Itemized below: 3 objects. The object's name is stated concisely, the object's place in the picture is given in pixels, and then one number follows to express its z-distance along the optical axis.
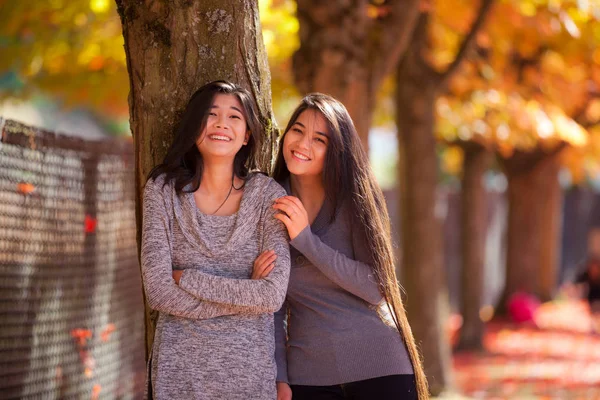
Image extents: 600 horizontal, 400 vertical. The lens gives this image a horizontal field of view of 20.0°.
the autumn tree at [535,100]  17.51
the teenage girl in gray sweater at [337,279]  6.46
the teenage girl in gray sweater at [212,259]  5.81
